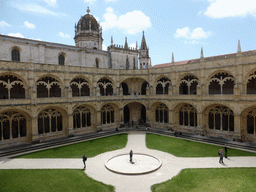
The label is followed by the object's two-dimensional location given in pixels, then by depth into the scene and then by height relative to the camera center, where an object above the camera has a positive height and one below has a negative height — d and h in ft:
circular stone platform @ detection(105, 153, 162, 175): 53.42 -23.89
